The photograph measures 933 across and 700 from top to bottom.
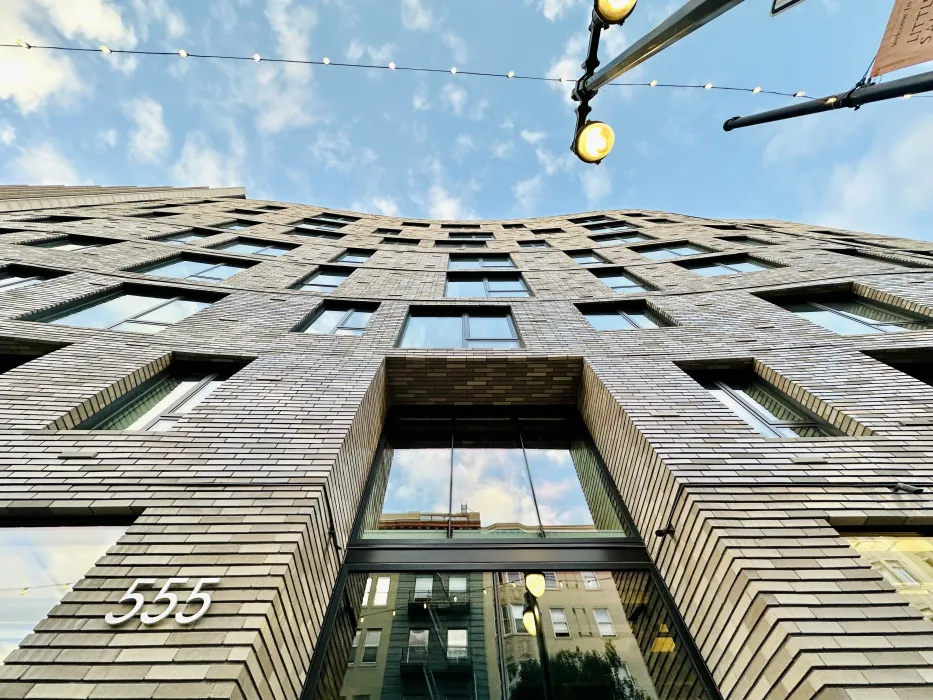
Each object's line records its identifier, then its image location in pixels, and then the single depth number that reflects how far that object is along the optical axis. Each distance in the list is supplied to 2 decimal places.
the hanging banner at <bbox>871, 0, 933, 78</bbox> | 2.89
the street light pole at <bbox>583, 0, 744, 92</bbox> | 3.36
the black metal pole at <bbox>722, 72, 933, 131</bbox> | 3.41
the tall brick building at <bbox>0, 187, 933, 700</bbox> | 2.97
